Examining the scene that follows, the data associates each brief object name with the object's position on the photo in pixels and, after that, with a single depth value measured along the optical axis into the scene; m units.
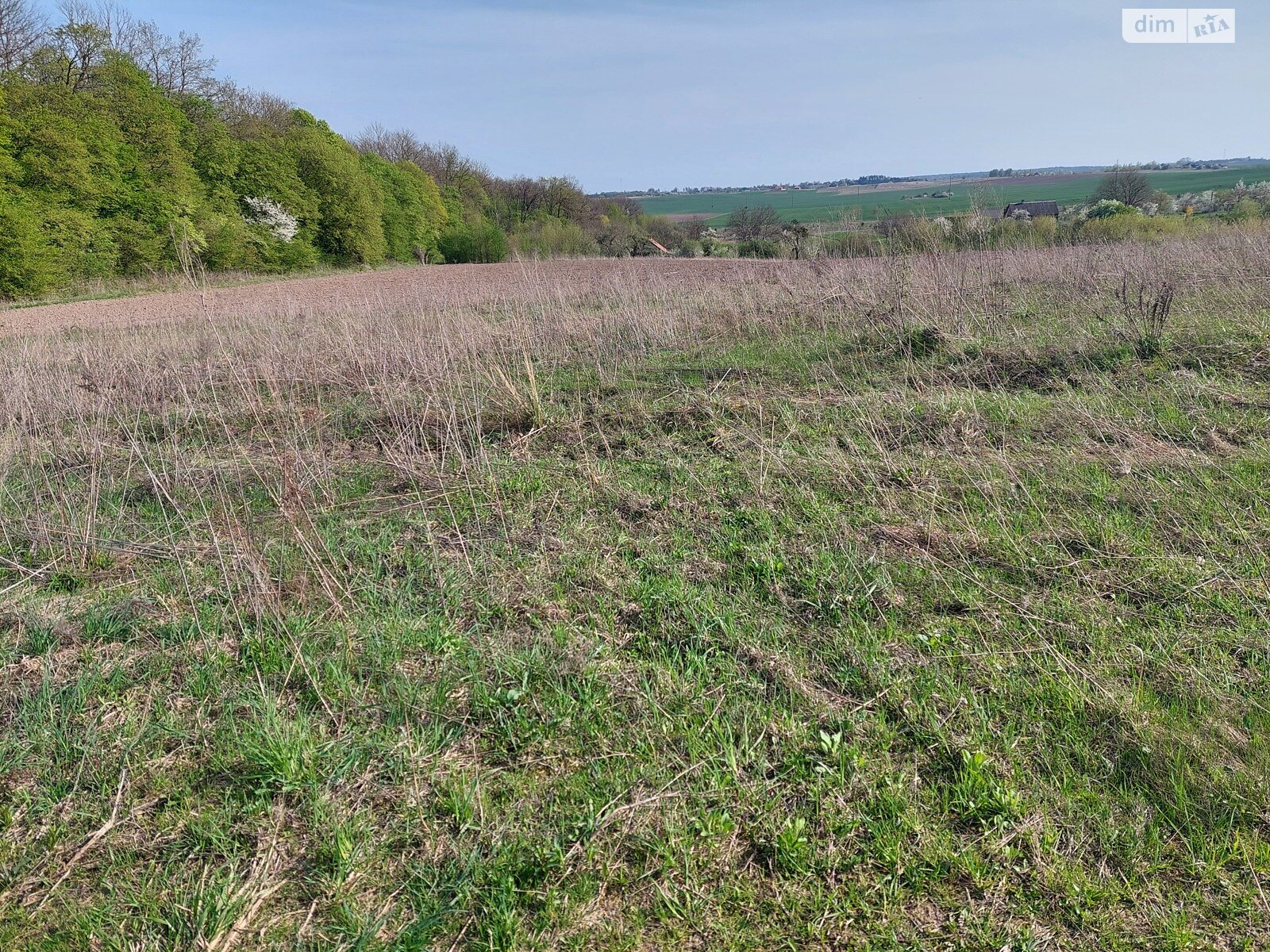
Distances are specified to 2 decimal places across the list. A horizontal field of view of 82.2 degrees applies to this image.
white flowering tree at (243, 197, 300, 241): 34.22
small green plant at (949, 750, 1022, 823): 2.09
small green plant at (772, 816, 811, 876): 1.97
